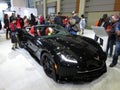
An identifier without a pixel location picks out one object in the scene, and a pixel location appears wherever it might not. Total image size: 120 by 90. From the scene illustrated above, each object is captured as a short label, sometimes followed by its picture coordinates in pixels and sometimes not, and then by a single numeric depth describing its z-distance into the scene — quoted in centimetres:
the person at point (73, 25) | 370
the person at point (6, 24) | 500
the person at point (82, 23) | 560
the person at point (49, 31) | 253
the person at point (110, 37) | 260
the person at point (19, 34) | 333
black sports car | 164
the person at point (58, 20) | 456
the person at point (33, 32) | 250
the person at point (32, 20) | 656
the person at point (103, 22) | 283
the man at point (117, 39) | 216
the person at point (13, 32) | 337
